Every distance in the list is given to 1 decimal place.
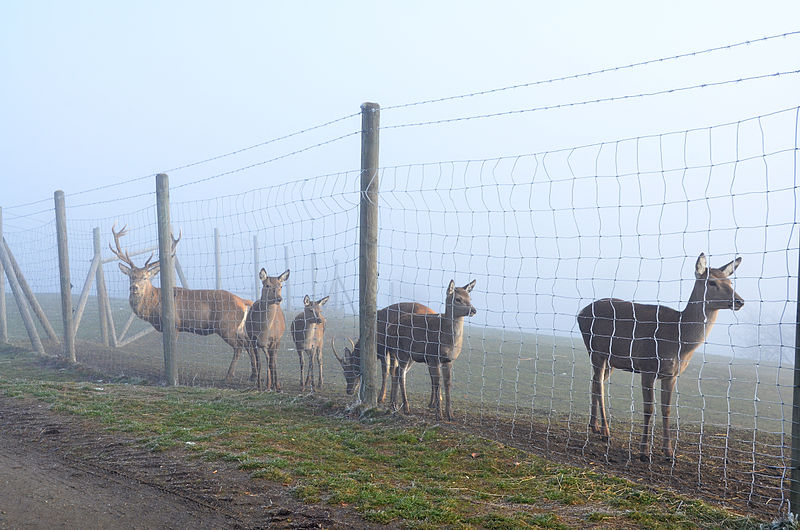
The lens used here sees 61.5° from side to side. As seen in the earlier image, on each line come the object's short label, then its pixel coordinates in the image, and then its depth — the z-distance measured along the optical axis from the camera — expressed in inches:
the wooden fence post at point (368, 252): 313.9
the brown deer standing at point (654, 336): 267.3
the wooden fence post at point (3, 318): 687.1
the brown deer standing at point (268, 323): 480.4
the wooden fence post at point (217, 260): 1008.6
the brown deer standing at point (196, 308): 564.7
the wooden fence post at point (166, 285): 433.4
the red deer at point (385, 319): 388.8
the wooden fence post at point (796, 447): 169.8
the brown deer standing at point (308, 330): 487.2
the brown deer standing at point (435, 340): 343.9
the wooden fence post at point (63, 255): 553.6
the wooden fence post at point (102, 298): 700.0
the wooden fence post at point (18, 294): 618.7
